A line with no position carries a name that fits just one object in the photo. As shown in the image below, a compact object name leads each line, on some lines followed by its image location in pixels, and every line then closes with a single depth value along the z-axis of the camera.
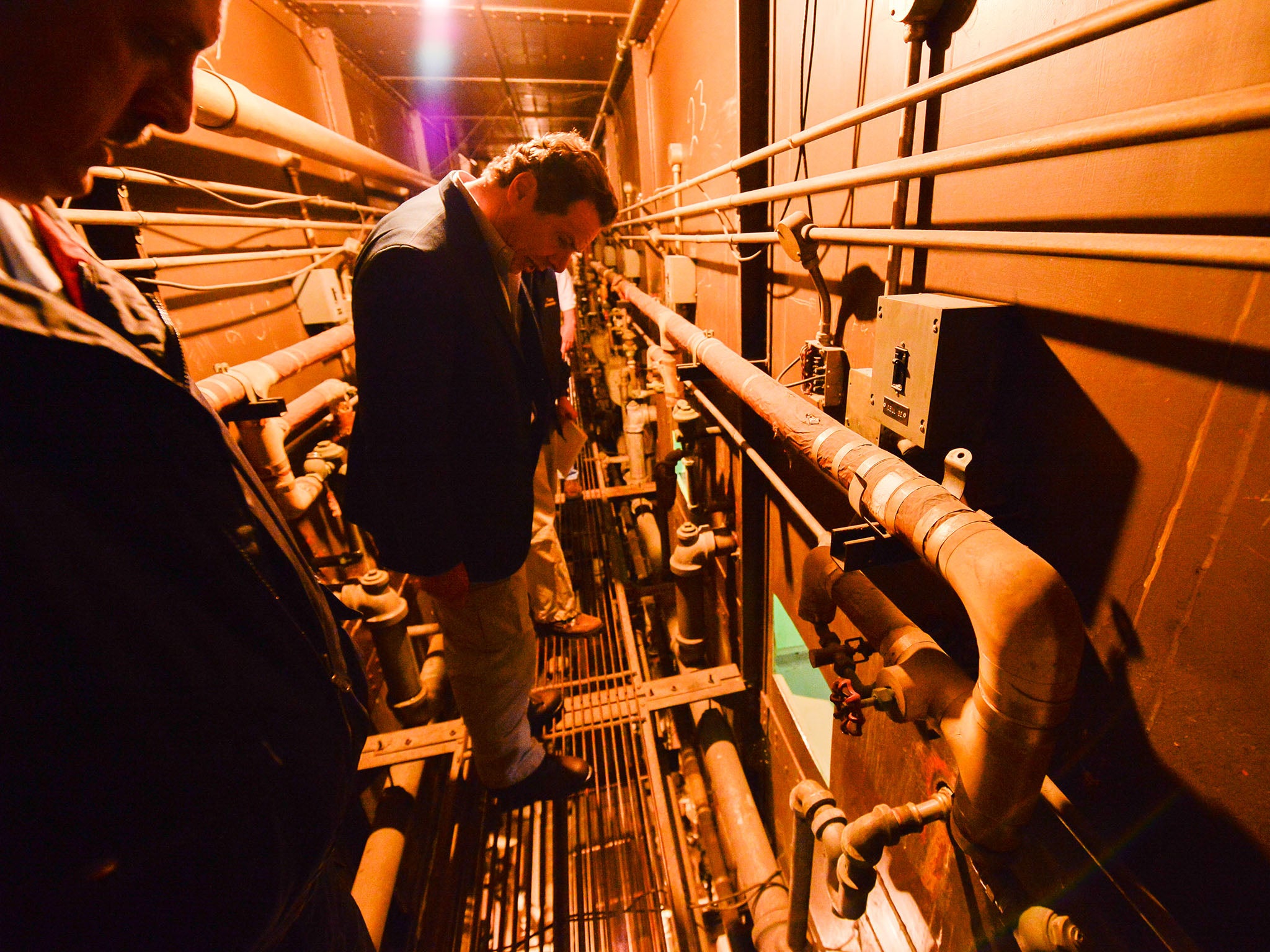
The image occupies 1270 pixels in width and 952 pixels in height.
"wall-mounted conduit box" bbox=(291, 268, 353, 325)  3.65
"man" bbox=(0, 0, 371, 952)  0.56
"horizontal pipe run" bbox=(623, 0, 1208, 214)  0.54
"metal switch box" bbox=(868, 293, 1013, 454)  0.95
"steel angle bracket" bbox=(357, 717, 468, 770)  2.54
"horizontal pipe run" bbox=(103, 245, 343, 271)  2.02
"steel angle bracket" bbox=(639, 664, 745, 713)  2.84
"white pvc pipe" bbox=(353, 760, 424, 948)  2.04
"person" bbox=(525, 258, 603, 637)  2.91
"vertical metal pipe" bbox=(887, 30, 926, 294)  1.08
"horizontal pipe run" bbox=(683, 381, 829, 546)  1.73
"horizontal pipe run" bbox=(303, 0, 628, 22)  4.02
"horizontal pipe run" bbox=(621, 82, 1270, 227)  0.49
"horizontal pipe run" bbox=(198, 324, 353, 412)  2.06
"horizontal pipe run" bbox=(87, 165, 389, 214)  1.92
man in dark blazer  1.42
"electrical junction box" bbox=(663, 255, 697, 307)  3.12
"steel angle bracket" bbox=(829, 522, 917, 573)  1.09
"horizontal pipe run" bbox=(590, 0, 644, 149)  3.53
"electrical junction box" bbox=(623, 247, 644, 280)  5.26
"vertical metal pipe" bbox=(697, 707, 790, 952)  2.15
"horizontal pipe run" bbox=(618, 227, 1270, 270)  0.50
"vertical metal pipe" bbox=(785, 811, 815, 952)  1.50
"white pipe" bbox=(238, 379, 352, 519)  2.56
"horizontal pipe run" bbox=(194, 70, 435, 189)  1.99
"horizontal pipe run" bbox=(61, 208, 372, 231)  1.77
